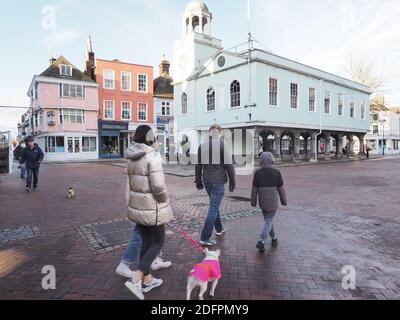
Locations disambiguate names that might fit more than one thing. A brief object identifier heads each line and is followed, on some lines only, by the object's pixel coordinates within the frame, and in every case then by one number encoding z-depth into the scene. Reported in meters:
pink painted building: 30.33
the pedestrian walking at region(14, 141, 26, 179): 13.93
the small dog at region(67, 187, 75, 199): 8.88
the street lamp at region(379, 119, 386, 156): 50.58
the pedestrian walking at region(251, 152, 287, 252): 4.48
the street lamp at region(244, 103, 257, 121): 21.90
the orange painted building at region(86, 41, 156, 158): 33.44
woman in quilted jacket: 3.09
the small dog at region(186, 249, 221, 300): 2.93
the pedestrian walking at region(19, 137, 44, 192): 10.20
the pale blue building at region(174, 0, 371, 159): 22.64
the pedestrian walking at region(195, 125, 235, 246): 4.55
